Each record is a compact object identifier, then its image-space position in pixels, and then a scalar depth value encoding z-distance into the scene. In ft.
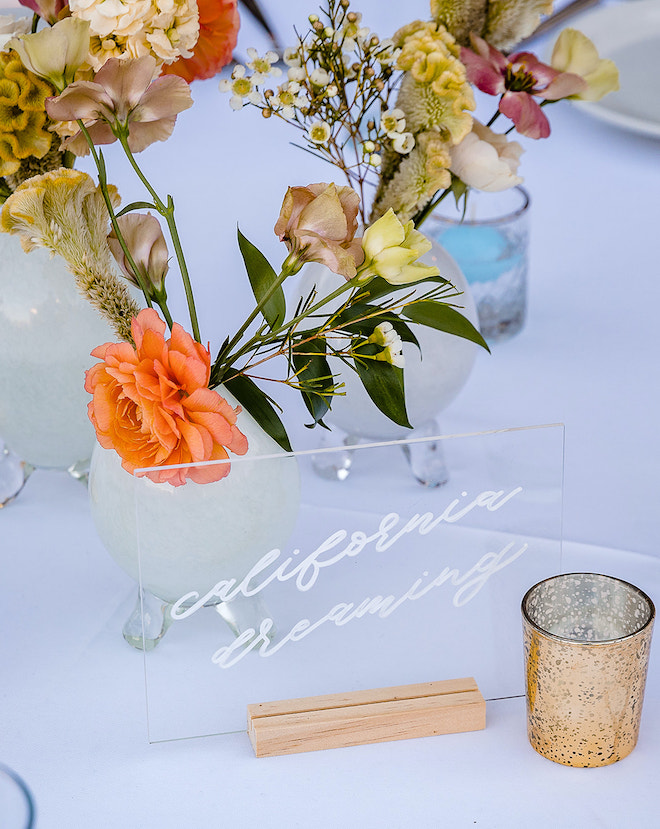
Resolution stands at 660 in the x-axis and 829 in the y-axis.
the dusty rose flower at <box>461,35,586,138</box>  3.31
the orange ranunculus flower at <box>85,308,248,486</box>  2.87
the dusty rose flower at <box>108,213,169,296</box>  3.00
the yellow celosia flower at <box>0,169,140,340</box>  2.92
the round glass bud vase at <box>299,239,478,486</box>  3.48
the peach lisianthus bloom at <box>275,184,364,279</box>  2.89
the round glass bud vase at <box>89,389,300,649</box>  3.03
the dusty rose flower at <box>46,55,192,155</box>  2.87
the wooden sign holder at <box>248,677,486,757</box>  3.03
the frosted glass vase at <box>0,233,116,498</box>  3.39
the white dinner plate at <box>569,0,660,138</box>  4.80
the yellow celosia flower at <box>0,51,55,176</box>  3.16
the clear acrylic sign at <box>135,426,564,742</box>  3.05
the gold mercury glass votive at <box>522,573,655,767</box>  2.89
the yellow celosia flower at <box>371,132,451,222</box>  3.28
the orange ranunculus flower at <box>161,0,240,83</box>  3.24
